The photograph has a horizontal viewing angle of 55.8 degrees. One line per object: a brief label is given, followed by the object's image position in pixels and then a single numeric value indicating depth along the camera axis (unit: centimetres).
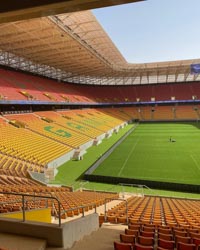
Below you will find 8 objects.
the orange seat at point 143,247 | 337
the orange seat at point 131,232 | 444
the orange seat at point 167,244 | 377
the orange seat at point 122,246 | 345
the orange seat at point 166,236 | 416
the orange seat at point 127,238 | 393
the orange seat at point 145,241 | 386
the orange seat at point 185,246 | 356
